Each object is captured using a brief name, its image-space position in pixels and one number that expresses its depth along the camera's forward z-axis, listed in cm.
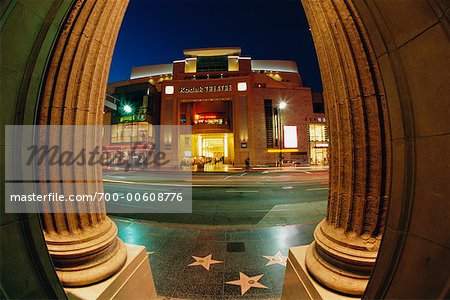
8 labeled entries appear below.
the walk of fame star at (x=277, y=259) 398
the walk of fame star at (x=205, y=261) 389
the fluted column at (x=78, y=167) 202
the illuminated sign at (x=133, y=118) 4320
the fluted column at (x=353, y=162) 189
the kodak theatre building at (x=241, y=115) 4097
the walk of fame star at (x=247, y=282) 324
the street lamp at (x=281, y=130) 4042
